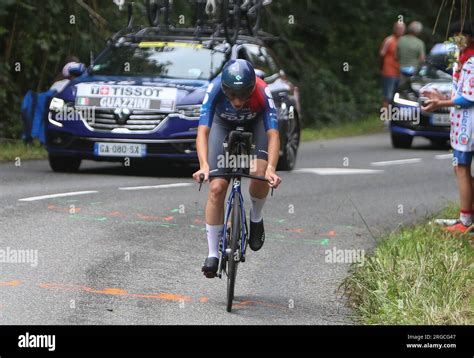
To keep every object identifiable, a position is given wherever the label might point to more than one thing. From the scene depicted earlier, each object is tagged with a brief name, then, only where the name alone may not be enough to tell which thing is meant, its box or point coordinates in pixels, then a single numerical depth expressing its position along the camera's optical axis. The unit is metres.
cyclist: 10.01
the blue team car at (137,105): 17.62
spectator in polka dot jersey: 12.79
